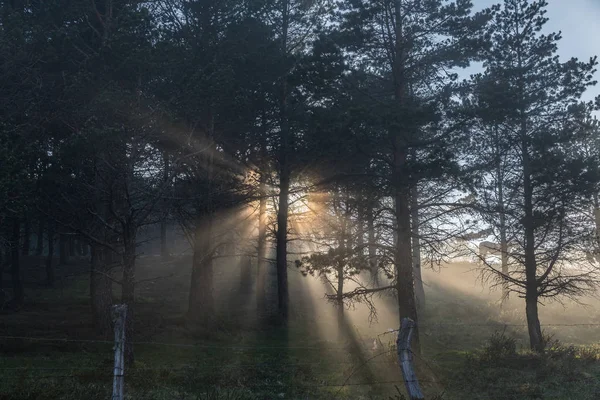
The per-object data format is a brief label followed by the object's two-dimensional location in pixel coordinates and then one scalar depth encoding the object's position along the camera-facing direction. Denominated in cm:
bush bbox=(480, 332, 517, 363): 1762
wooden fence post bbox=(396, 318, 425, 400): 912
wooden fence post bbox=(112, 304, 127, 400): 793
